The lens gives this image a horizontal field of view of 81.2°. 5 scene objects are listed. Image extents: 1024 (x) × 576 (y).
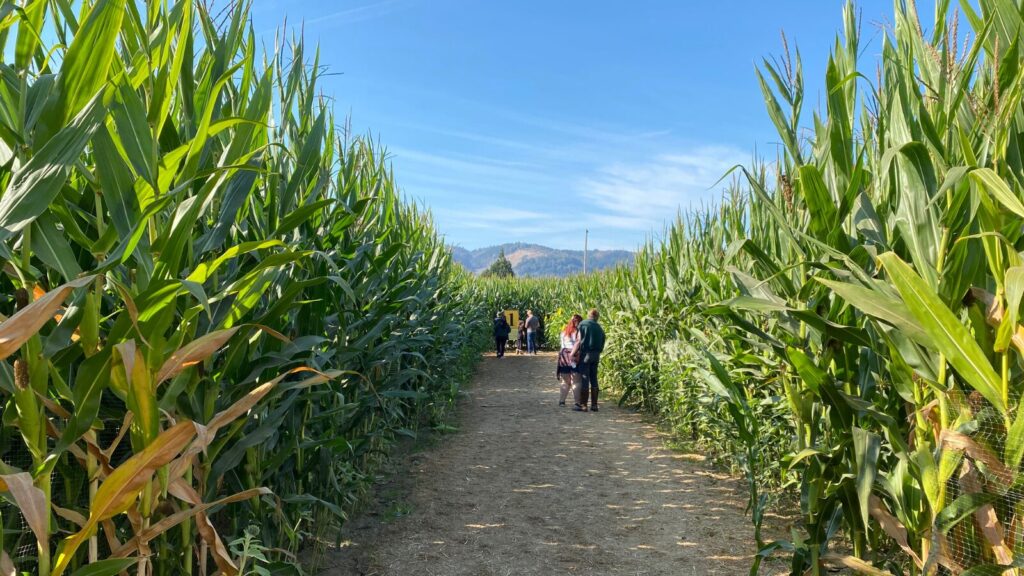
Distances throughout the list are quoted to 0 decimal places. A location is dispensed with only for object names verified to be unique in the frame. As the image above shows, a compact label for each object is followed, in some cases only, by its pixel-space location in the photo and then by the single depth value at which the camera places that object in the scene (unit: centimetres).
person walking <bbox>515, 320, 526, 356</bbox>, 2011
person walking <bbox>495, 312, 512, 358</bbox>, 1816
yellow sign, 2278
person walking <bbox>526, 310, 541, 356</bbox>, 1958
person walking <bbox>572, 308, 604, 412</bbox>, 927
